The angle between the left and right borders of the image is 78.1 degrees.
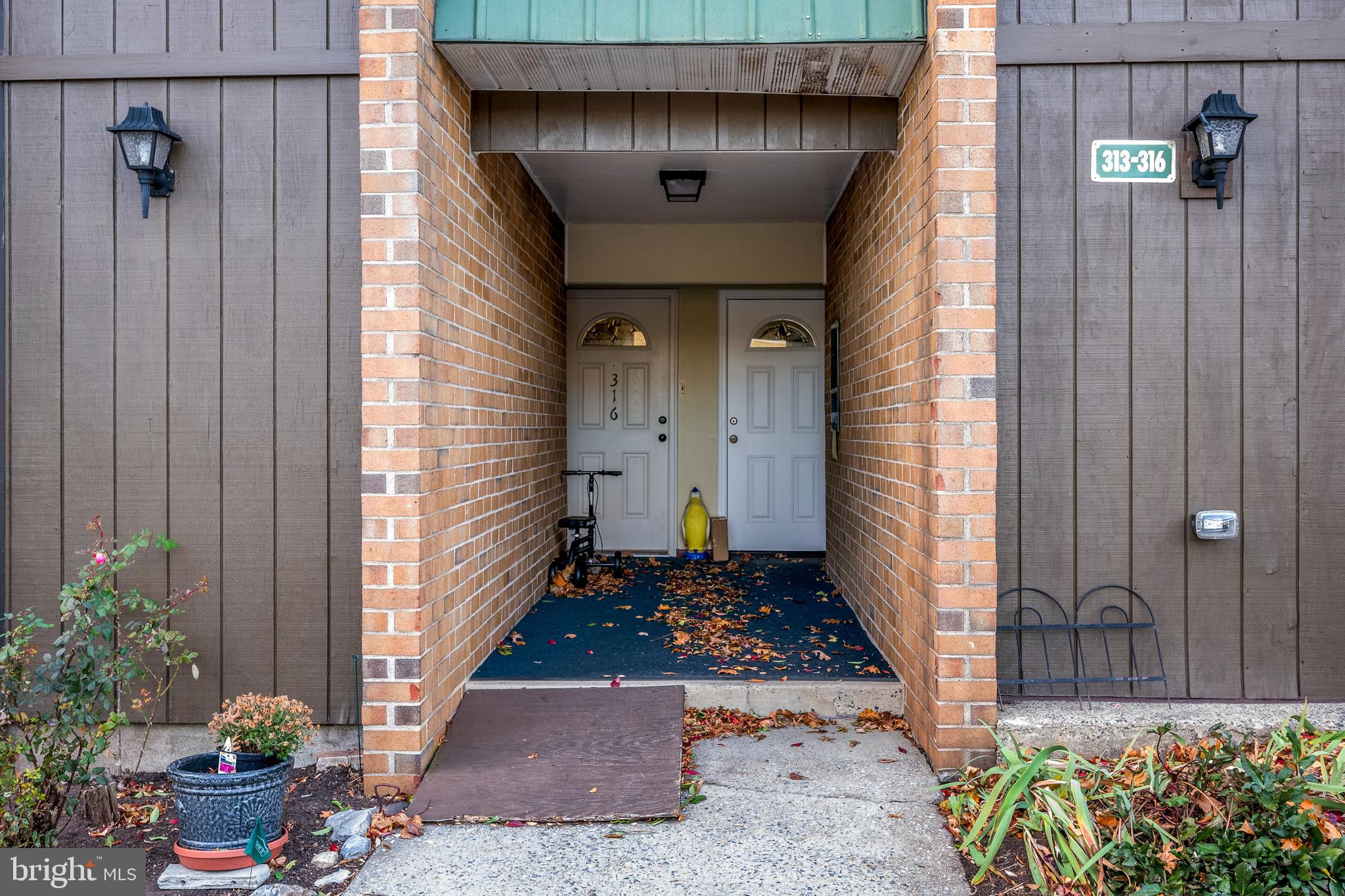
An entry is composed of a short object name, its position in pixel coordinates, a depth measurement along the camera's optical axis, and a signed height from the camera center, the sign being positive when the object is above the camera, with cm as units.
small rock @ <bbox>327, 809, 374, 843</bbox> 255 -119
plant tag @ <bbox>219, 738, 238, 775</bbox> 245 -94
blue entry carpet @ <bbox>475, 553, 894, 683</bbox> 348 -92
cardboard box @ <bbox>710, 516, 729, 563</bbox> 620 -72
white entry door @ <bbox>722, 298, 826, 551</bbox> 641 +11
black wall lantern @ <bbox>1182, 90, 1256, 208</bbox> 289 +111
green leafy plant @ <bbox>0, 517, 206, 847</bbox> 252 -80
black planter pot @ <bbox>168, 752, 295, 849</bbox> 238 -105
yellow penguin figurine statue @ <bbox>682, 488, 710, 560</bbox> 629 -65
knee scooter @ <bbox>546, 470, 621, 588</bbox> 509 -73
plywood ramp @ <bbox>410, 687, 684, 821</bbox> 263 -110
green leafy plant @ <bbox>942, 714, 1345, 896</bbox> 207 -102
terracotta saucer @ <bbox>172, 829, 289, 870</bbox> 236 -119
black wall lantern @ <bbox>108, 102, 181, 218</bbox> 296 +108
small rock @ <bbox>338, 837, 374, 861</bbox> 246 -121
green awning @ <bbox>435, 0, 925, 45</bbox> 279 +142
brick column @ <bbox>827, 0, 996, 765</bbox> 274 +20
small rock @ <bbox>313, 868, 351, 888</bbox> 233 -123
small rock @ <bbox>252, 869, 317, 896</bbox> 226 -123
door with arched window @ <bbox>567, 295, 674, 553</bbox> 642 +23
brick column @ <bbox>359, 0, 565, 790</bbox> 274 +18
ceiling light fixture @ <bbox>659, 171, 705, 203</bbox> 461 +148
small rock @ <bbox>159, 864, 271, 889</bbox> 232 -123
